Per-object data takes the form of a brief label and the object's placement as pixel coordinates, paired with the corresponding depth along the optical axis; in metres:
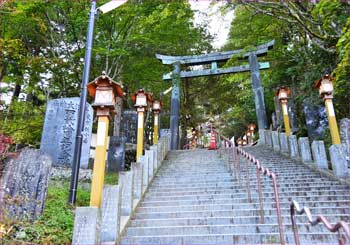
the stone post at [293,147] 8.71
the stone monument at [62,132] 7.85
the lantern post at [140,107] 8.21
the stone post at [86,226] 3.57
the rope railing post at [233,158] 7.42
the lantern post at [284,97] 10.82
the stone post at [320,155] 7.15
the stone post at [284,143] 9.55
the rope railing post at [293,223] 3.36
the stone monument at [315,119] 11.36
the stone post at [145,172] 6.50
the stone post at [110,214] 4.11
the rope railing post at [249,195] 5.66
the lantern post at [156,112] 10.04
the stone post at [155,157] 8.15
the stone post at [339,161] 6.33
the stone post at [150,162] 7.28
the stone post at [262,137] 11.95
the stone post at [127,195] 5.02
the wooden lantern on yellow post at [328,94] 7.41
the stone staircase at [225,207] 4.29
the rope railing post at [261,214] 4.74
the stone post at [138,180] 5.85
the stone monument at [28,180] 4.66
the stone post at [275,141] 10.13
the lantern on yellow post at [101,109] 4.33
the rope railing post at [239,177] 6.66
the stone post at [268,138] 11.04
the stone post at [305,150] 7.95
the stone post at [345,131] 8.16
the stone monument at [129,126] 13.84
